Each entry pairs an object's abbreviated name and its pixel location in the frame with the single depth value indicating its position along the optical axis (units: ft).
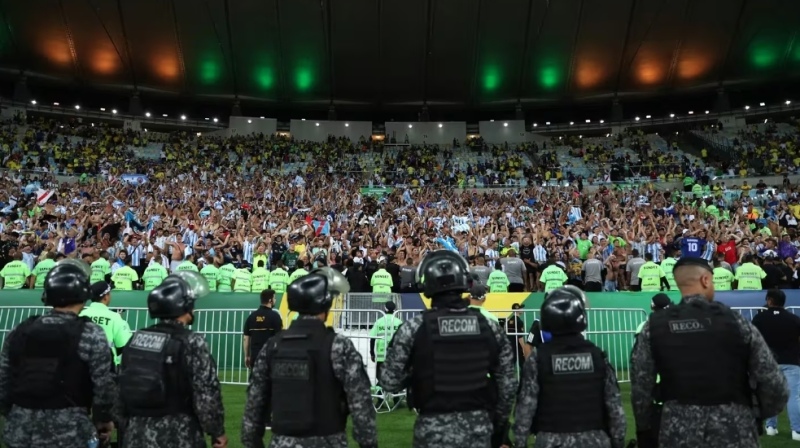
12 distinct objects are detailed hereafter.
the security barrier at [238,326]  34.96
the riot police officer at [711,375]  12.45
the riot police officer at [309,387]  11.92
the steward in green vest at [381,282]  41.24
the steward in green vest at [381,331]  27.89
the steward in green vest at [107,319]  19.44
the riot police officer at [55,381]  13.56
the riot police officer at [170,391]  12.80
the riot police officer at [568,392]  12.16
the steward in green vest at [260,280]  42.73
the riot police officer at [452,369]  12.30
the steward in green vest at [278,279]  41.55
